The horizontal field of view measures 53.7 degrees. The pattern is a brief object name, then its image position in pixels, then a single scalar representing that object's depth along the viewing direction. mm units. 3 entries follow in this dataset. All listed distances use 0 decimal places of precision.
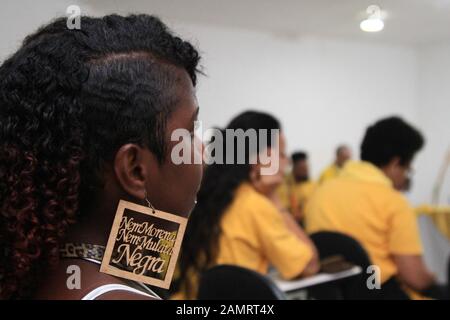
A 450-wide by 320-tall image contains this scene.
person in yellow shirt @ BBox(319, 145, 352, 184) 2672
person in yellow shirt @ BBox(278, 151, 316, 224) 2924
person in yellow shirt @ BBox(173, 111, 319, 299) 1288
